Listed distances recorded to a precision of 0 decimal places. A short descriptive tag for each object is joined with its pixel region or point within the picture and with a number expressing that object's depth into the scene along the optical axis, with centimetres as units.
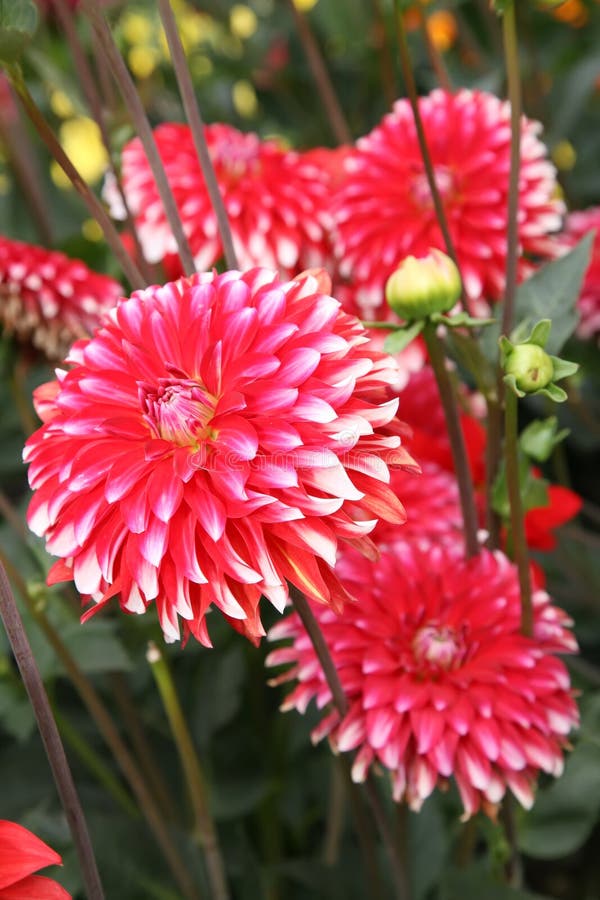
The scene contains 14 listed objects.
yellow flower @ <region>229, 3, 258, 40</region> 183
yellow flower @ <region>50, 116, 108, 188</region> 174
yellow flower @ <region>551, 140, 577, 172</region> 152
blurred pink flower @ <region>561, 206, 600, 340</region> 113
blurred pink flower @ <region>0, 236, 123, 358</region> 97
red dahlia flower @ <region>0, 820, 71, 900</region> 73
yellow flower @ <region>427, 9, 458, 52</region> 174
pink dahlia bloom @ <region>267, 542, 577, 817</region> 81
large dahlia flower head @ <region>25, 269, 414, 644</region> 73
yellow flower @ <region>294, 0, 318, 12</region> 185
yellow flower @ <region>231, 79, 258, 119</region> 180
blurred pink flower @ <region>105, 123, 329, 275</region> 98
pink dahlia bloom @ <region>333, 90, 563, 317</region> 96
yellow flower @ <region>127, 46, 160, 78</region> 175
